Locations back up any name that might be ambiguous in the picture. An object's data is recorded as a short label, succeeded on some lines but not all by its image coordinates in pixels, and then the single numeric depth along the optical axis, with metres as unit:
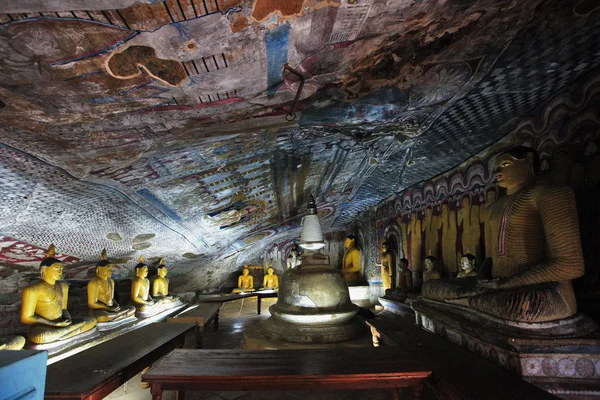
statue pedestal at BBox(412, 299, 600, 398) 2.21
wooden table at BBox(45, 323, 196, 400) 2.12
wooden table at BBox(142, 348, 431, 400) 2.26
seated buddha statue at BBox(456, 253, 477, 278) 4.70
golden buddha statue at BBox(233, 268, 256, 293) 11.45
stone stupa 4.26
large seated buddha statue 2.45
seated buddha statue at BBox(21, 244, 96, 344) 3.76
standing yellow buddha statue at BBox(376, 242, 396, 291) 7.88
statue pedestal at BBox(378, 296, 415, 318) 6.05
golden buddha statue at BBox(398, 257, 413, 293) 6.87
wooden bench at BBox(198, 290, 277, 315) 7.35
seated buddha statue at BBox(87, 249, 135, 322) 5.14
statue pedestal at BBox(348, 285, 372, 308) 9.45
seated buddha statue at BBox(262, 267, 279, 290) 11.92
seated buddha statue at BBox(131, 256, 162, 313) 6.22
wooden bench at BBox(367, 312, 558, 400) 1.93
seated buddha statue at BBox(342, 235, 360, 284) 10.80
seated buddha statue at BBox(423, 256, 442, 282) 5.82
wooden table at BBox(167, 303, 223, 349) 5.11
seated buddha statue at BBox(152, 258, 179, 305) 6.98
